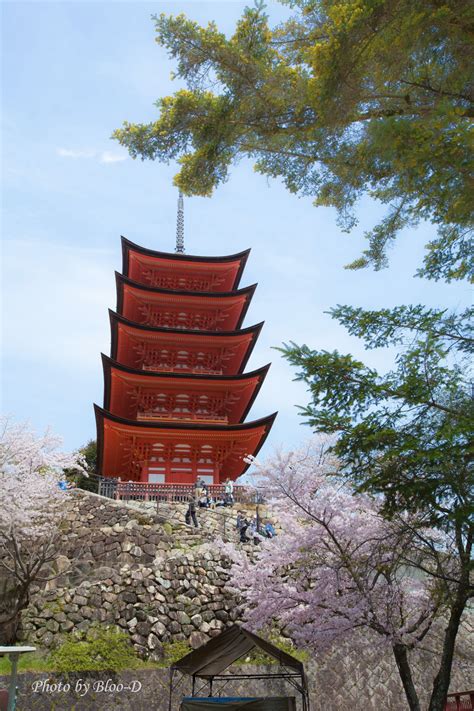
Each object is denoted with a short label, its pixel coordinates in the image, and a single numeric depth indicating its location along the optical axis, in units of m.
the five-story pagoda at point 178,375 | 22.45
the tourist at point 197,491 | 19.14
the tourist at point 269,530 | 16.83
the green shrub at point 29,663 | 11.07
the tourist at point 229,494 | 19.53
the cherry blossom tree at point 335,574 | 9.10
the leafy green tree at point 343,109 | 6.00
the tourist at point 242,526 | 16.36
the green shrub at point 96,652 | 11.34
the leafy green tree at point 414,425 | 6.37
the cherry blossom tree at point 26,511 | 13.26
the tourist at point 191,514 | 16.88
